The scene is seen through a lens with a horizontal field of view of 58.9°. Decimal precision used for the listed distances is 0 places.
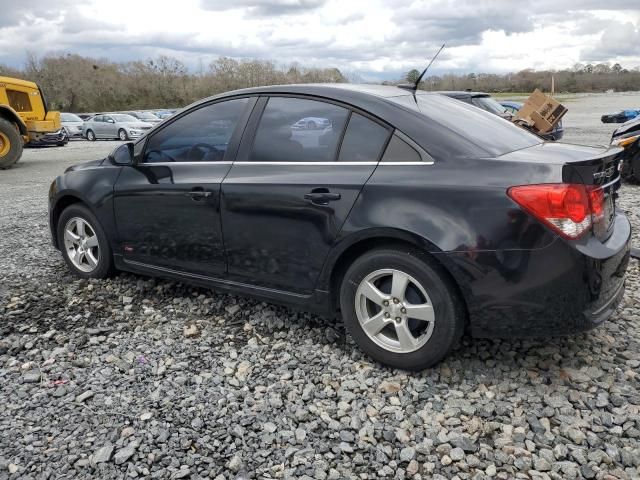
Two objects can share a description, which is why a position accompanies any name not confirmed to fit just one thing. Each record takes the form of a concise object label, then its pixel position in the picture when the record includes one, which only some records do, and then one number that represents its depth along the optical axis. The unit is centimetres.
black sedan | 281
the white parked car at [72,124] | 3061
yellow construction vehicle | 1474
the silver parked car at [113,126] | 2808
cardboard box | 1323
